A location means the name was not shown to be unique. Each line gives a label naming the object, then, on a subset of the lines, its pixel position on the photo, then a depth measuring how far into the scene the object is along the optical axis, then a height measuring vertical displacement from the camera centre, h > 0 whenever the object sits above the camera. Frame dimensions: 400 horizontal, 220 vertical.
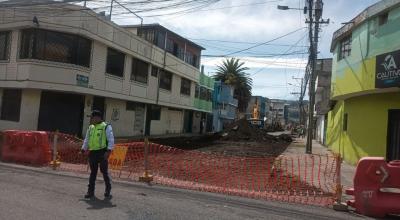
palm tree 86.00 +8.95
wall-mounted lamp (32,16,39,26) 27.94 +5.21
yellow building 18.28 +2.27
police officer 10.59 -0.48
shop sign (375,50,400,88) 17.23 +2.49
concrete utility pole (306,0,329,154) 31.45 +5.82
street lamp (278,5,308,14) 29.73 +7.33
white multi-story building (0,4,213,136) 28.55 +3.04
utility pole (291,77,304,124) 81.71 +4.07
